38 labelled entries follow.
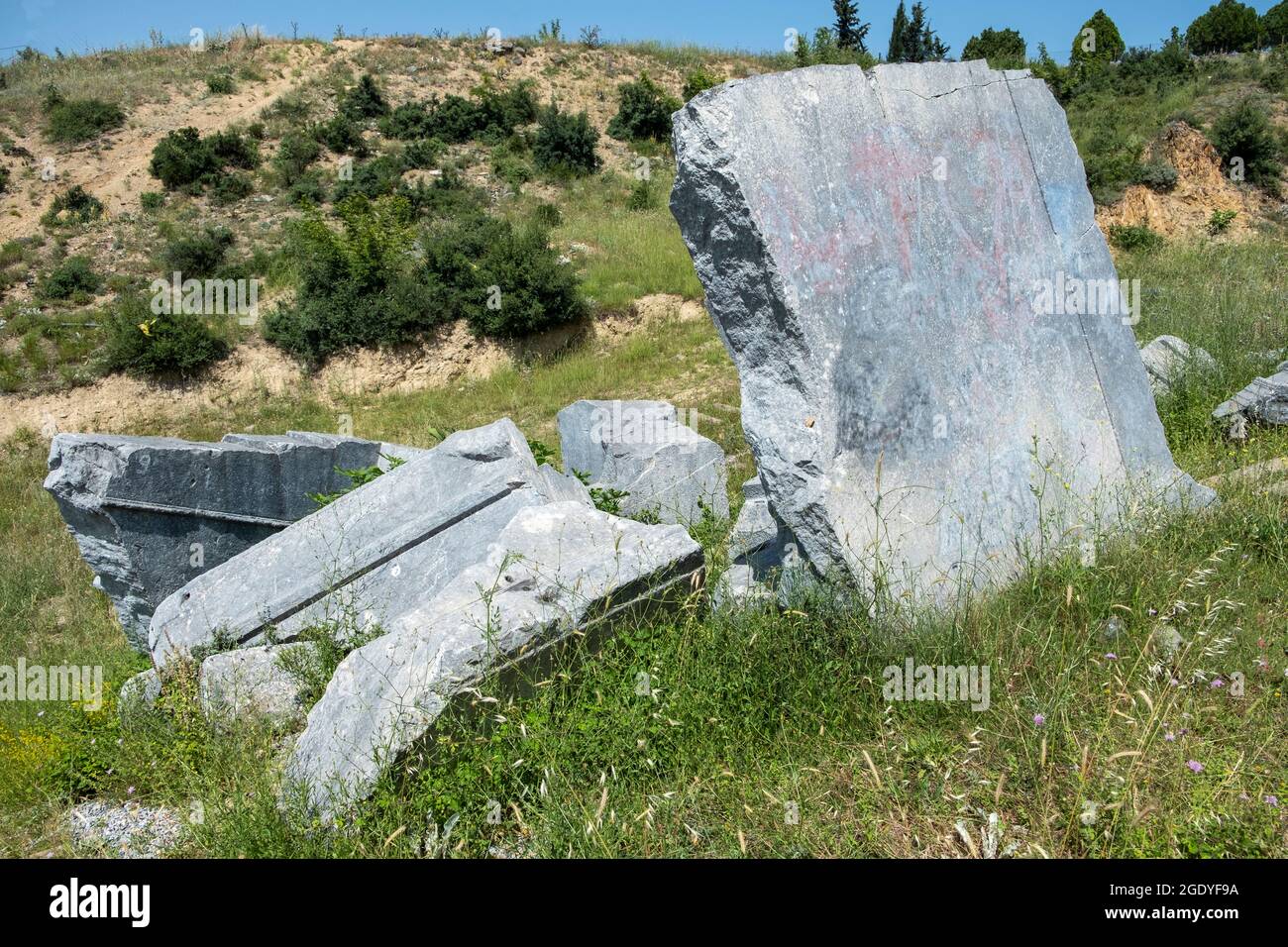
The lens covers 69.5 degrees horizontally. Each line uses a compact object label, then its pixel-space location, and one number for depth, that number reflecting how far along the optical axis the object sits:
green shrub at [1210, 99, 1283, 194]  15.80
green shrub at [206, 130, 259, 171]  20.70
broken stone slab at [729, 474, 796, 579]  4.46
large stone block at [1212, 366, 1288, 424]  5.78
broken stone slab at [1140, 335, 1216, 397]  6.68
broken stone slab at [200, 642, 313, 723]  4.06
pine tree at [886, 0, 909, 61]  27.81
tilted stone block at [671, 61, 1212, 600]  3.86
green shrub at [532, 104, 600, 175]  21.64
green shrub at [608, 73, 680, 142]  23.91
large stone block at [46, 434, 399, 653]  5.43
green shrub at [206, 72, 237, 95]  23.30
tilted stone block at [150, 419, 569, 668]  4.66
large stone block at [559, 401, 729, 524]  6.66
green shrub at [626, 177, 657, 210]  19.44
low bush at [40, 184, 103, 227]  18.28
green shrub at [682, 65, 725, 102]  24.86
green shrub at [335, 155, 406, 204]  19.53
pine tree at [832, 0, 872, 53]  28.19
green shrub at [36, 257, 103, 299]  16.17
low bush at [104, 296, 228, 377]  14.17
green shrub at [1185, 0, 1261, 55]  25.66
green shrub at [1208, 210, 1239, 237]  15.10
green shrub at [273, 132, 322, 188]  20.42
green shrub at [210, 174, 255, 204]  19.52
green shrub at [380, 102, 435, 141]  22.72
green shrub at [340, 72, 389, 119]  23.27
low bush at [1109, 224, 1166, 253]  13.95
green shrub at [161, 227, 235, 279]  16.84
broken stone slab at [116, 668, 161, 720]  4.26
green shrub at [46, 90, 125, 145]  20.70
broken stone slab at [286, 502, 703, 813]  3.15
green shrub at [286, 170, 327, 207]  19.56
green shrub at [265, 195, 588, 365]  14.40
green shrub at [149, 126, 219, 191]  19.72
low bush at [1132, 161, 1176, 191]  15.73
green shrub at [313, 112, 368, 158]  21.83
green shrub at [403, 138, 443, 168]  21.22
